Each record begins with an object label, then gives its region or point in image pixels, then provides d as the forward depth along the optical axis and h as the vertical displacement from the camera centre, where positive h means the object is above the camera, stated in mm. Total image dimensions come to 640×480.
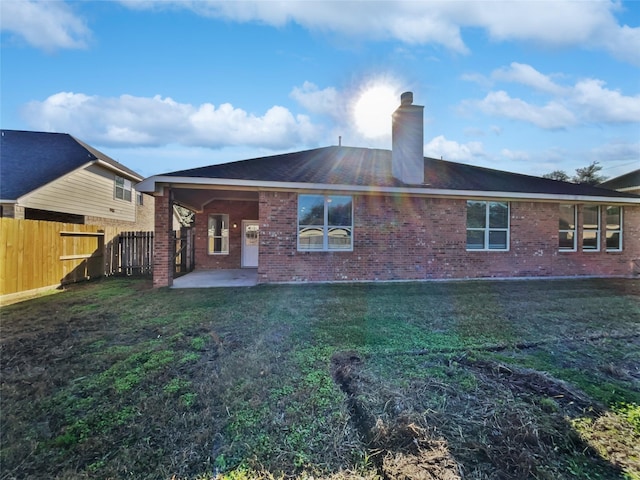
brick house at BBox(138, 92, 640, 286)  8820 +592
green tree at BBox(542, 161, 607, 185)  30516 +6351
